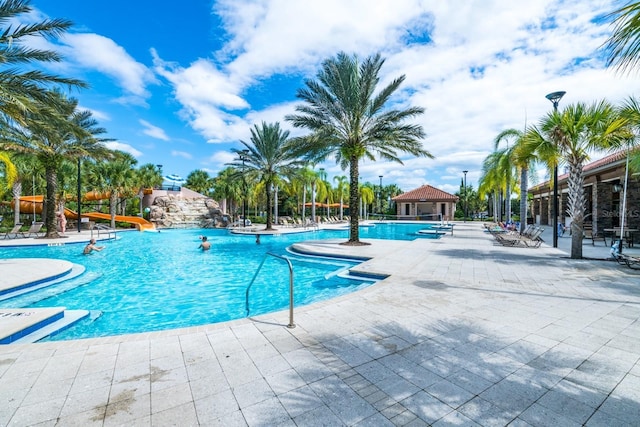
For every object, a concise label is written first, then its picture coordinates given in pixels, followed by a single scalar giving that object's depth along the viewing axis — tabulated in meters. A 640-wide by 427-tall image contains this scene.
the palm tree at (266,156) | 23.14
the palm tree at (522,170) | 19.12
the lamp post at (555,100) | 11.99
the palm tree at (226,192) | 39.00
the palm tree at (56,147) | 16.61
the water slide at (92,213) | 26.88
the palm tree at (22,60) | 7.89
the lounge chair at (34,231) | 19.78
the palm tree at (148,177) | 33.52
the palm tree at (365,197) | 45.60
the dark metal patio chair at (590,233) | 14.19
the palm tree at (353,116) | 13.80
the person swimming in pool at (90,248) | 14.23
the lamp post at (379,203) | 58.58
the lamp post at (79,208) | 22.58
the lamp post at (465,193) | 46.07
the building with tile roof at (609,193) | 13.97
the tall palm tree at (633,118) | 8.27
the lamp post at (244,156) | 23.81
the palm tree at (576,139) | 9.53
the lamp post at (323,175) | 43.99
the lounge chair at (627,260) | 8.44
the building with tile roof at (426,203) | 45.09
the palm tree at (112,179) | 27.77
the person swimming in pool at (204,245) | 15.92
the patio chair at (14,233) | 18.86
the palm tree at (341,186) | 43.62
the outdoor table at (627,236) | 12.62
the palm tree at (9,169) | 13.28
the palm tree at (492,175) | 23.40
